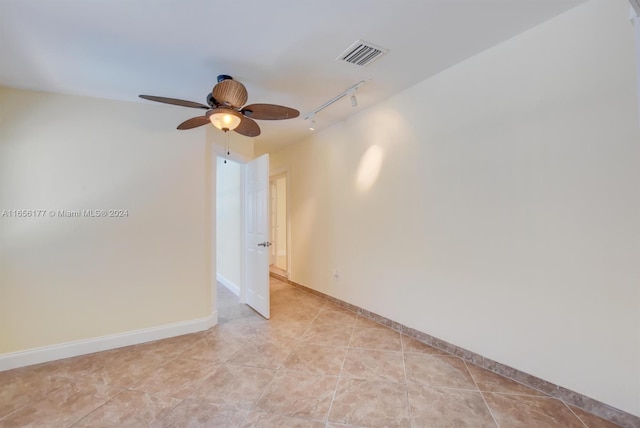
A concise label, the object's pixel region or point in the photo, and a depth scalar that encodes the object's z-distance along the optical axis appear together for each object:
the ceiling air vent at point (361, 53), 2.15
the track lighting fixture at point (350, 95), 2.78
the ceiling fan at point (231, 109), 2.15
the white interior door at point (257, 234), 3.52
